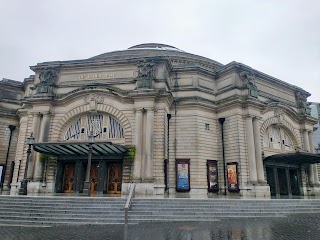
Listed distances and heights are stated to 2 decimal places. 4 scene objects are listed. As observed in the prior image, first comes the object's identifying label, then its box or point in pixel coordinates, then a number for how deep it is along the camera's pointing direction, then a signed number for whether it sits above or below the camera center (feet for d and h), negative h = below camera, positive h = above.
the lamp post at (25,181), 64.80 +0.35
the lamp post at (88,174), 58.86 +1.99
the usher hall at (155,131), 71.85 +15.73
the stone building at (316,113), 189.06 +53.89
